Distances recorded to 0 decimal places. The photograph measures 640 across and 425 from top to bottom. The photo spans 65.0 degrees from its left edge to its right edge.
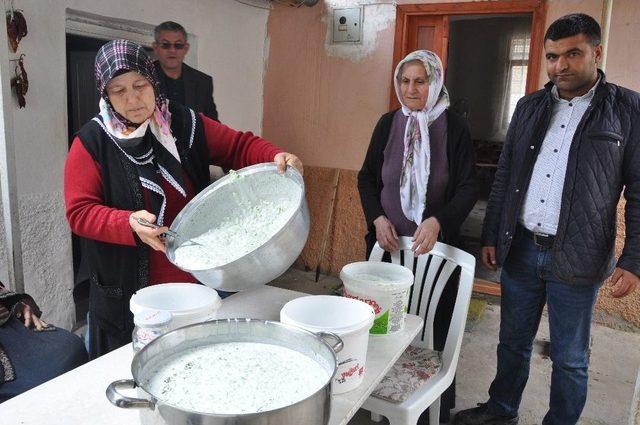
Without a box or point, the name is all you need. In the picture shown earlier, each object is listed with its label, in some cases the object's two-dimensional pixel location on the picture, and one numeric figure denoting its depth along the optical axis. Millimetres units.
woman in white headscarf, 2156
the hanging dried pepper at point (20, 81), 2322
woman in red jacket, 1537
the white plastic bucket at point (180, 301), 1145
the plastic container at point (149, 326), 1040
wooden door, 3793
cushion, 1705
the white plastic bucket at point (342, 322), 1086
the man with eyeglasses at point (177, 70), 3119
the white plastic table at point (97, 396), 1015
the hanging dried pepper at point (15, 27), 2252
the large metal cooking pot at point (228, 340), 743
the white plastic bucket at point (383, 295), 1381
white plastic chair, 1671
